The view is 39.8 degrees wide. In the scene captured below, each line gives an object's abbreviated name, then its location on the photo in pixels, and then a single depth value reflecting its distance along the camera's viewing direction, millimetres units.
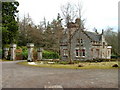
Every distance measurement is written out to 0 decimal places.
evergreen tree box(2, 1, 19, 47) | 32562
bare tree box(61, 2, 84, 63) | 24109
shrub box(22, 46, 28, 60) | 36541
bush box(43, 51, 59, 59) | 38800
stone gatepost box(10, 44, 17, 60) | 30359
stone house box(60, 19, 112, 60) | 35688
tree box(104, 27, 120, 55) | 46891
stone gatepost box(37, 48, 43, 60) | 30155
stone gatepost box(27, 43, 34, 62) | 26509
